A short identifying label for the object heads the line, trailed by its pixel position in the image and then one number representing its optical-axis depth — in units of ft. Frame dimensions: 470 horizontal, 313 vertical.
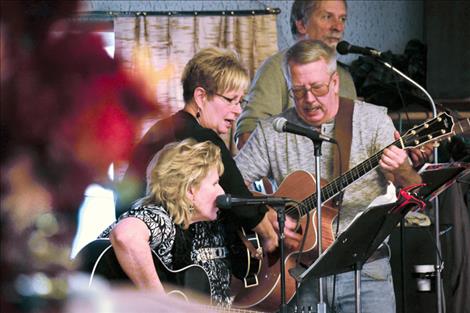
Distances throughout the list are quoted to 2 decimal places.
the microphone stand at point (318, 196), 21.27
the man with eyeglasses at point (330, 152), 23.59
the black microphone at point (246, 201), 21.08
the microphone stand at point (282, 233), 21.18
